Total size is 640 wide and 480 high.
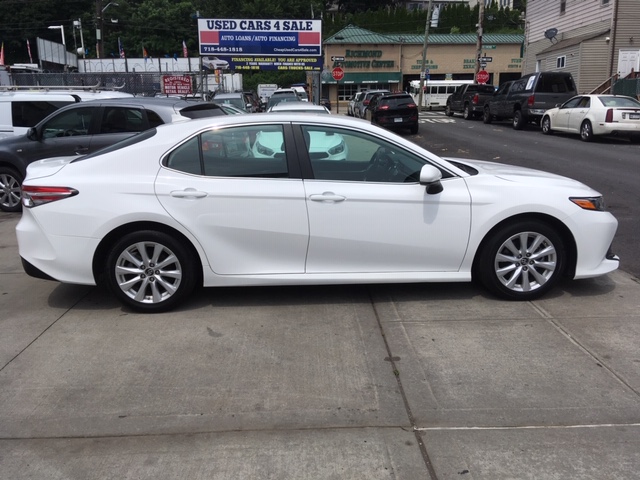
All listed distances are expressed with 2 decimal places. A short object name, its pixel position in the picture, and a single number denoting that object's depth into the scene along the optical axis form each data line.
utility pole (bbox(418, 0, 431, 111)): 37.73
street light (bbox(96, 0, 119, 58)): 36.00
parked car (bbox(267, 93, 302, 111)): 21.96
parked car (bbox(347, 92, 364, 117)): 33.19
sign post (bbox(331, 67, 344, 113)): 30.28
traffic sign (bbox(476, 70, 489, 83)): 35.53
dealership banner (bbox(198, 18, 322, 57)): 26.52
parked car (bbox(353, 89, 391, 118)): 29.91
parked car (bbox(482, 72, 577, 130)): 21.78
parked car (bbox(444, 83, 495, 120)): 29.00
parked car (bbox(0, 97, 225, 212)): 8.80
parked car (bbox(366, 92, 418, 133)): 23.17
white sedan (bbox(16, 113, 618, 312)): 4.86
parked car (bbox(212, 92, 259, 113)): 19.25
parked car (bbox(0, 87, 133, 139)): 10.93
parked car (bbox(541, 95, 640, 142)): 16.84
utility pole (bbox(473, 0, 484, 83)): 34.62
